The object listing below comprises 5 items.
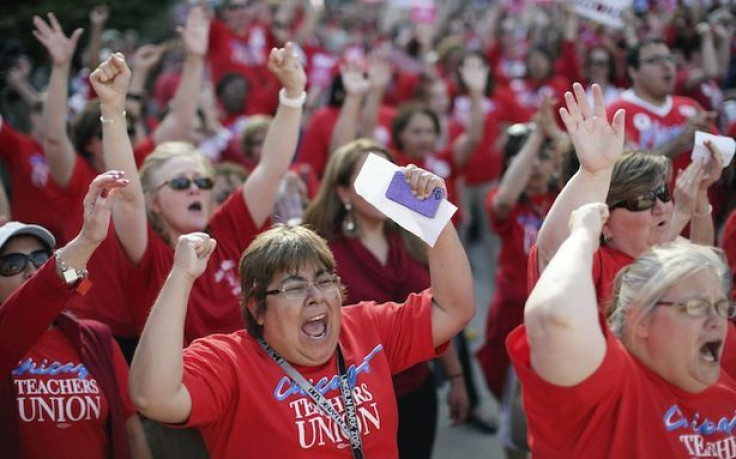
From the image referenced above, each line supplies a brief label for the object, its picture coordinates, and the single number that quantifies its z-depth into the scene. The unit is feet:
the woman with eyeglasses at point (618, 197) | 9.27
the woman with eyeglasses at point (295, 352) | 8.25
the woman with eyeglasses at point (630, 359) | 7.47
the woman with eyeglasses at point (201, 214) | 11.92
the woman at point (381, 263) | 13.53
